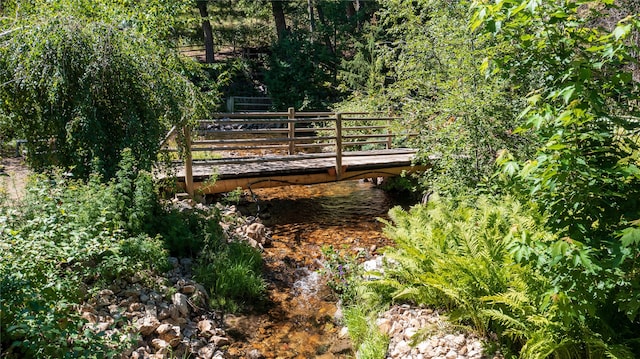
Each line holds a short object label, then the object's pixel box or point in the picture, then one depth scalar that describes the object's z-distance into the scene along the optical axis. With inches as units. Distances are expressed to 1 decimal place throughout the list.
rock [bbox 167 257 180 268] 213.7
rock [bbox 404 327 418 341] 163.8
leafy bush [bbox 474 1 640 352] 88.7
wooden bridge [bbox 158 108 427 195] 297.9
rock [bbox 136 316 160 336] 157.3
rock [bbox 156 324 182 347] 161.6
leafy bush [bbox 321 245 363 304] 208.1
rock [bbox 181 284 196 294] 196.9
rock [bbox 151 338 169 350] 155.8
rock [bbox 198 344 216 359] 167.6
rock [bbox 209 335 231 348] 177.0
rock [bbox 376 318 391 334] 174.2
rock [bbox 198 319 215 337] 179.9
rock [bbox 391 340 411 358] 159.5
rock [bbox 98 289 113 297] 164.1
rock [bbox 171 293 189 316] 183.5
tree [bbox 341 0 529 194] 235.1
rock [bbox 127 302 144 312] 166.8
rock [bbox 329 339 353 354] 179.3
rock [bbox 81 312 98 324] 144.5
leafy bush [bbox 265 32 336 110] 784.9
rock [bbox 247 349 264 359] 173.8
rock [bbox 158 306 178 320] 174.4
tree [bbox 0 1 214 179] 209.8
